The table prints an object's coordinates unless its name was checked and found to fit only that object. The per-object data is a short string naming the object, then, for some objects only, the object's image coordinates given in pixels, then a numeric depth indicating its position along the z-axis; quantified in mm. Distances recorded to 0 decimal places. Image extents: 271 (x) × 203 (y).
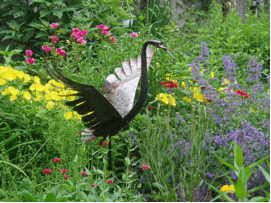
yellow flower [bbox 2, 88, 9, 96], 5172
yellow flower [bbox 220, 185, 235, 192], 4023
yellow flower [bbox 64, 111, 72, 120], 4922
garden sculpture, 3939
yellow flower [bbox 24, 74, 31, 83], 5586
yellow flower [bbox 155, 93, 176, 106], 5103
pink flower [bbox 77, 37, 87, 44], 6887
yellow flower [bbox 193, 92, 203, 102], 5465
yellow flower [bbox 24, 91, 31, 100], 5228
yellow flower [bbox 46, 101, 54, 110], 5211
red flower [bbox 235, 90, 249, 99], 4325
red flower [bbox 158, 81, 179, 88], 4268
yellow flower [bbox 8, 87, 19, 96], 5133
